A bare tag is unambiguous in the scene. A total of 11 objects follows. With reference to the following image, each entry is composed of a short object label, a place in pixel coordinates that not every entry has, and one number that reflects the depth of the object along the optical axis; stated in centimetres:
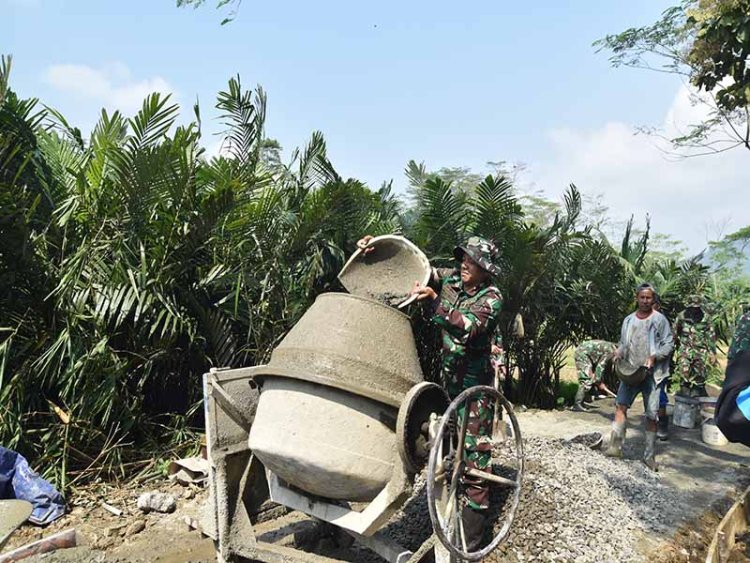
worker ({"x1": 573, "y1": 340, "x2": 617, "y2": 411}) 877
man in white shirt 632
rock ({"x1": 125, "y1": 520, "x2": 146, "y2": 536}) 441
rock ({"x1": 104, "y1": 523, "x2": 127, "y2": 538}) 436
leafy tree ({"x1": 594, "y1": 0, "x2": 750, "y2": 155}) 449
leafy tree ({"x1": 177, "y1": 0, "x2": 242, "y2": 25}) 578
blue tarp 440
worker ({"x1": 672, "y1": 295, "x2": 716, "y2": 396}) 791
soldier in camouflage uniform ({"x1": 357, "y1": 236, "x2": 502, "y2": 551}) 354
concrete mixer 288
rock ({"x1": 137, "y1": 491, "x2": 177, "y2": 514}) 472
